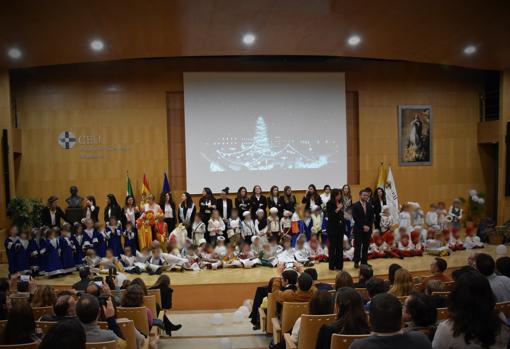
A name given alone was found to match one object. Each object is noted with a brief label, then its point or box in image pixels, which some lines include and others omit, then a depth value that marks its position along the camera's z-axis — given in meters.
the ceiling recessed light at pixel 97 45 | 11.12
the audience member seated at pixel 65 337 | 2.79
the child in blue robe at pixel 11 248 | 9.88
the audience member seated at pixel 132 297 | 5.30
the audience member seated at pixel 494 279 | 4.42
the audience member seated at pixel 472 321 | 2.84
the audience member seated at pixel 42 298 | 5.16
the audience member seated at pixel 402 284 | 5.03
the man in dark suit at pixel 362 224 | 9.40
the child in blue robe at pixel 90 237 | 10.48
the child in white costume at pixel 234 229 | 11.73
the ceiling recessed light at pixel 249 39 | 11.36
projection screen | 14.24
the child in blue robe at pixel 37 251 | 9.93
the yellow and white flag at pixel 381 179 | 14.80
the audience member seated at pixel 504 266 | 4.93
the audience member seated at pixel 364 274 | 5.98
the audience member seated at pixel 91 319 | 3.62
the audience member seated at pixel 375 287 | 4.91
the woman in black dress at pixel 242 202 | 12.15
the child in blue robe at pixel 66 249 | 10.08
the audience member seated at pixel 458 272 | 4.74
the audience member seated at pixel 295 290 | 5.31
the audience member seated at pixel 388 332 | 2.53
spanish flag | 13.48
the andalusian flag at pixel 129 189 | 13.50
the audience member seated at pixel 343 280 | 5.00
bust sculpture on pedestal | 11.66
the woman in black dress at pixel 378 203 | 12.23
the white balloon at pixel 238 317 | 7.79
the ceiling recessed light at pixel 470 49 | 12.45
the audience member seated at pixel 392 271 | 5.93
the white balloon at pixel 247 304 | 8.34
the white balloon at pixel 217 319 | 7.66
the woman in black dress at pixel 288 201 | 12.45
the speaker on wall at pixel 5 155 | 12.24
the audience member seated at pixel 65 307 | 4.10
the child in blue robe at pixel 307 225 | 12.03
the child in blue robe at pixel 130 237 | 11.10
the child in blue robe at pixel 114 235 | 10.90
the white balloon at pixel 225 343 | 6.15
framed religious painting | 15.34
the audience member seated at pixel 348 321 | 3.61
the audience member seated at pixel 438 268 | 5.77
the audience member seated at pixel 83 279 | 6.71
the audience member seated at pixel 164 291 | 7.12
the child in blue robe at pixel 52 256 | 9.90
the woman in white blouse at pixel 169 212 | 12.24
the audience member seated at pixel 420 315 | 3.46
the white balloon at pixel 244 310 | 7.95
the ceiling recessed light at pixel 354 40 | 11.69
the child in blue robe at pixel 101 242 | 10.62
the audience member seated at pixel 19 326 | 3.69
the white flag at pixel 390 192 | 14.73
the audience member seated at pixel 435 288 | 4.67
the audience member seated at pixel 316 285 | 5.72
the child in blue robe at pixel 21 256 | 9.88
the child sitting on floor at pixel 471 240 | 12.17
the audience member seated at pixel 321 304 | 4.43
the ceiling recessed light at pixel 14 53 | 11.02
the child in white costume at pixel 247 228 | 11.76
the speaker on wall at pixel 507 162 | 14.29
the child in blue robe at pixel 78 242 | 10.40
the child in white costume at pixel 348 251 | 10.80
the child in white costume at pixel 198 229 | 11.52
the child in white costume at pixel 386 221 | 12.06
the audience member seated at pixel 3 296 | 5.03
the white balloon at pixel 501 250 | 11.54
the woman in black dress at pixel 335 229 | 9.57
